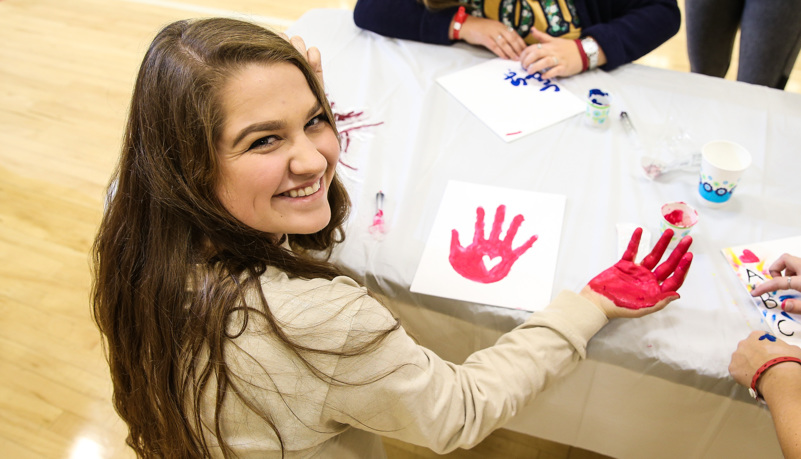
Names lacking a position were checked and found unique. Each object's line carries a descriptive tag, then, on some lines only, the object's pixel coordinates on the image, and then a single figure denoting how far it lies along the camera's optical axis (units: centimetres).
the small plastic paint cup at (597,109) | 129
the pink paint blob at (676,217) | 107
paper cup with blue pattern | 108
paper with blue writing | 133
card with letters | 93
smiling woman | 74
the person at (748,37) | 162
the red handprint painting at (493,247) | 103
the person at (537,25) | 145
